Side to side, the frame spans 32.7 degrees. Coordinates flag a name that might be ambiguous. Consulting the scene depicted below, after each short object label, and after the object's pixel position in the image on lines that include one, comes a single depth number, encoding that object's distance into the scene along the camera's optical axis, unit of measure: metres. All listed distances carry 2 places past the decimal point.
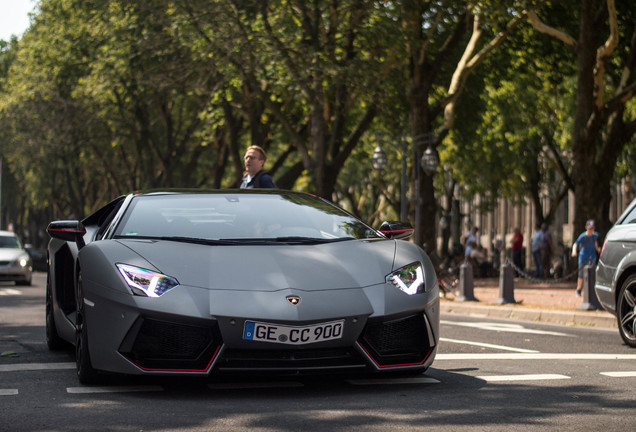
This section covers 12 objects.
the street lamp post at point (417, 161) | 29.00
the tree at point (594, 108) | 27.91
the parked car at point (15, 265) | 28.41
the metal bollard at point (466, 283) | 22.20
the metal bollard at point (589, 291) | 17.45
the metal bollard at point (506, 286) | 20.41
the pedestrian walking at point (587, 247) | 21.88
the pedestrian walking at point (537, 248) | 37.31
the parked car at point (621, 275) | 10.83
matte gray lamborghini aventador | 6.18
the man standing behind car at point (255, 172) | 10.77
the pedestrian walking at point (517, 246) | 39.53
